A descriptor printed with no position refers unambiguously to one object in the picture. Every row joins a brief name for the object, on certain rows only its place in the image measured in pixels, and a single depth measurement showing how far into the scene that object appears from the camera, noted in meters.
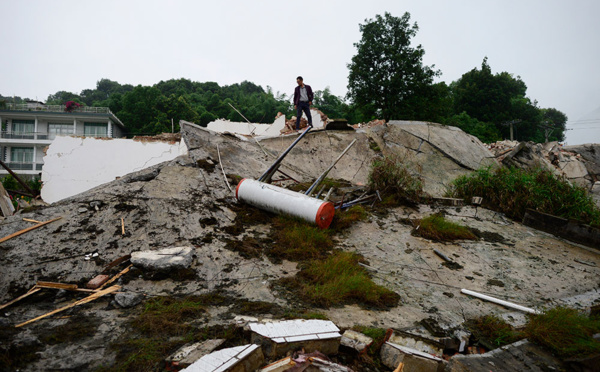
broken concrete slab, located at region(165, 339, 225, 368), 1.95
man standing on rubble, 8.44
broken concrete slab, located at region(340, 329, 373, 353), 2.28
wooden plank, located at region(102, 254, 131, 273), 3.30
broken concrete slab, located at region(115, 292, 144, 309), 2.70
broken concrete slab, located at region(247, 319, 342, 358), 2.10
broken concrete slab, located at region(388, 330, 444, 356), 2.39
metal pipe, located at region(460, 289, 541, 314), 3.11
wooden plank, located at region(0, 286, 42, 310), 2.66
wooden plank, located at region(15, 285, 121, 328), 2.44
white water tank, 4.22
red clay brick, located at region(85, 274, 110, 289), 2.99
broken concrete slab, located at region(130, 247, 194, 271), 3.24
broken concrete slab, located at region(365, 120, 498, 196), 7.63
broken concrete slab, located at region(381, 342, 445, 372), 2.15
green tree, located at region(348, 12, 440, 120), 18.94
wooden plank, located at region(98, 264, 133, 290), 3.06
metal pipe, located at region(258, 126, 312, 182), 5.28
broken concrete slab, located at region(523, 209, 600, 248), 4.68
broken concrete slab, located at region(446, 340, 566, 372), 2.12
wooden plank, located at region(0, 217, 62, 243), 3.40
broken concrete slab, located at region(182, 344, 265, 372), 1.82
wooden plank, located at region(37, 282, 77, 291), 2.91
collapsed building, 2.16
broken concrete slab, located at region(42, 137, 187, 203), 15.35
